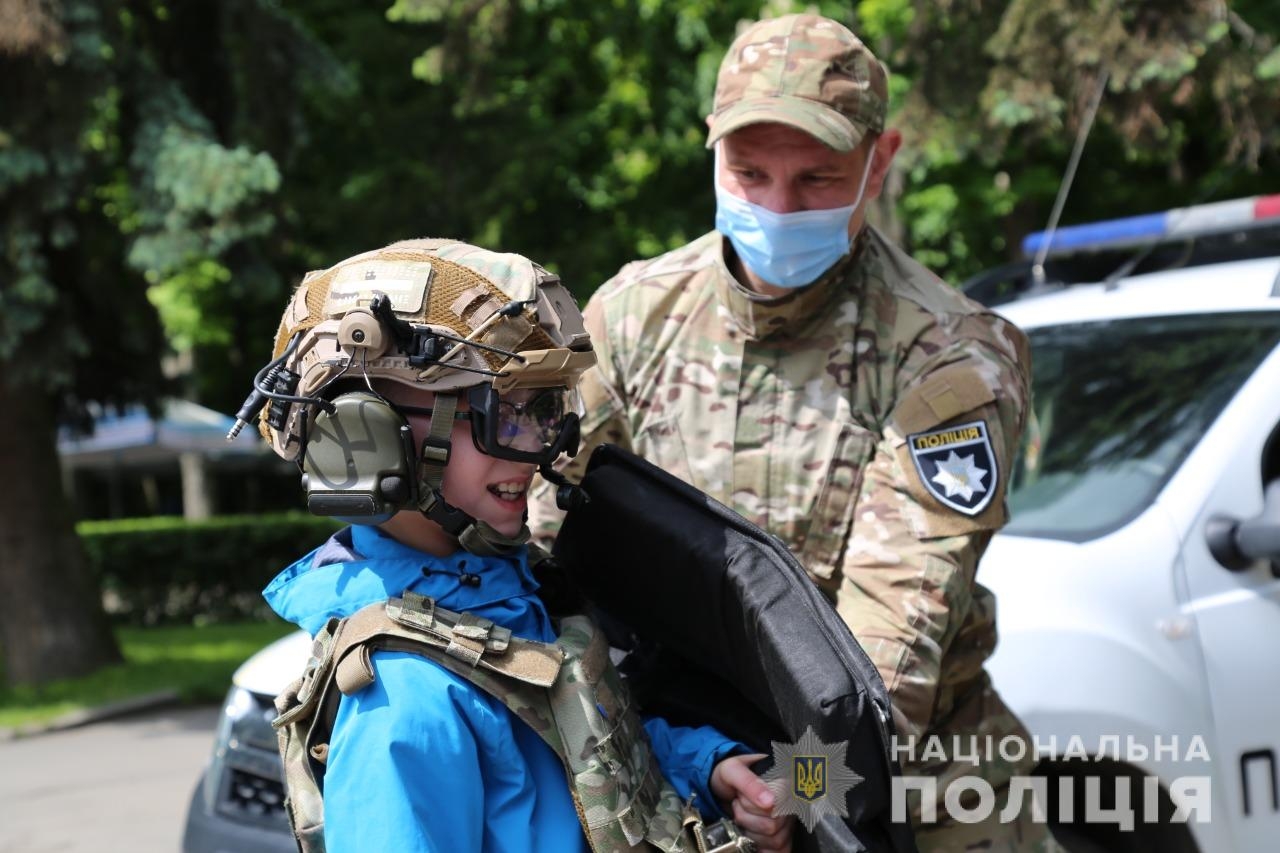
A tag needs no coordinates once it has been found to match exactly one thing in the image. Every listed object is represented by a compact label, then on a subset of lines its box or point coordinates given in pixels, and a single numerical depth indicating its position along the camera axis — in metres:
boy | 1.78
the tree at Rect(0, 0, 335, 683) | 9.58
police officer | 2.51
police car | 3.29
